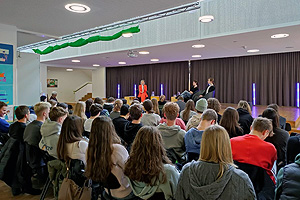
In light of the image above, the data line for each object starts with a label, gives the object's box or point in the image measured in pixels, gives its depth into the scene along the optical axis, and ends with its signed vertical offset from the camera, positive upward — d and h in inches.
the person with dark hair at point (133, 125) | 114.0 -13.3
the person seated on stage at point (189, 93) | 298.7 +8.5
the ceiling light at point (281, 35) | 233.8 +68.1
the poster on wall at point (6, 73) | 177.6 +20.8
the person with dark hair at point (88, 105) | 186.4 -4.7
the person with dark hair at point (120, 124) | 120.4 -13.3
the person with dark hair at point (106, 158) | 68.2 -18.2
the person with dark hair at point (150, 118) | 145.3 -12.5
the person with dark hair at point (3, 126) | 129.3 -15.5
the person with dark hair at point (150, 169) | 61.0 -19.1
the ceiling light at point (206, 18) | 197.2 +72.1
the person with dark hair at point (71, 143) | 82.5 -16.1
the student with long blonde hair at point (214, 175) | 53.2 -18.5
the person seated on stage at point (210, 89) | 287.1 +13.5
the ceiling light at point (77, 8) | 136.6 +57.6
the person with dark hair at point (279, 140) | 102.3 -19.0
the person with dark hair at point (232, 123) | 111.0 -11.7
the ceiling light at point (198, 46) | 294.2 +71.1
